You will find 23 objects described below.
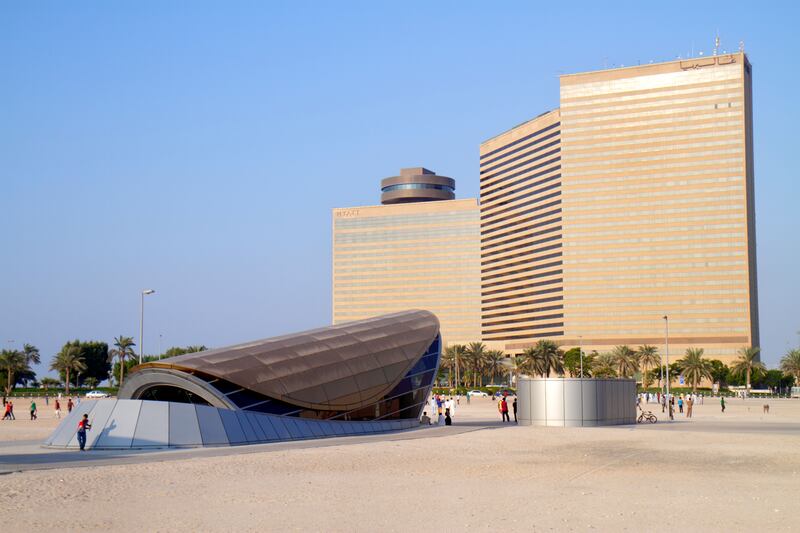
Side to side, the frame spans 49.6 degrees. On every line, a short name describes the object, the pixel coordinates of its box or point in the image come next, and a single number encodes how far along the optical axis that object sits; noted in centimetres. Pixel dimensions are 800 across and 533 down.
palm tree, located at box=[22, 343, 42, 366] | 14600
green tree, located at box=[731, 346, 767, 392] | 13625
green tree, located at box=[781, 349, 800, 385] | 13200
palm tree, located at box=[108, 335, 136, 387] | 14500
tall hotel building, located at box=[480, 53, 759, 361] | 16775
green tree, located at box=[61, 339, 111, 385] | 14800
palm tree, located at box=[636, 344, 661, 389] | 14588
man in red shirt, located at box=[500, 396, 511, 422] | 4681
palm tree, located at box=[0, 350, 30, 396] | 13250
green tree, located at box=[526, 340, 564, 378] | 13975
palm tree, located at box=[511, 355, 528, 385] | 14352
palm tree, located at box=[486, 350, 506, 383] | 15862
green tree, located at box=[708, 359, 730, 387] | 15025
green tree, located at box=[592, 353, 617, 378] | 13862
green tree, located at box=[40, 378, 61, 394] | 15038
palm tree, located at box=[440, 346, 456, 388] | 16062
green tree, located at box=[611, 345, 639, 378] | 13973
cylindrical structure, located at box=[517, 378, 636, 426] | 4381
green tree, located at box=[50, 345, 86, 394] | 14025
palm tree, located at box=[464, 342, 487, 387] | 15400
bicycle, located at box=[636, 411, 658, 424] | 5053
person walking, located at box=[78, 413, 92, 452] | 3059
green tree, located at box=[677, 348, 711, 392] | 13562
